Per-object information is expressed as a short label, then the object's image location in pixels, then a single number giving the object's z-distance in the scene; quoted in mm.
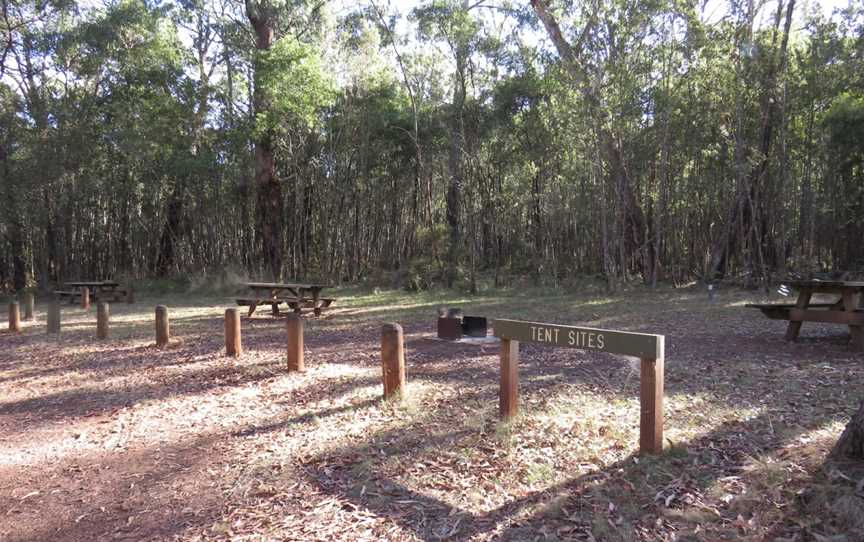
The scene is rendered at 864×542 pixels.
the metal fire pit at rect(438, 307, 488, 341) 7531
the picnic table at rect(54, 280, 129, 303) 14050
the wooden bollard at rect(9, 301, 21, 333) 9393
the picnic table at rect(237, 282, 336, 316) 10188
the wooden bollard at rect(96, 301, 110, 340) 8328
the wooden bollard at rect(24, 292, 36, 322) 11062
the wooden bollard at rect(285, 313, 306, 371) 5793
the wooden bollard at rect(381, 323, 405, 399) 4598
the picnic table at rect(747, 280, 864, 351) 6242
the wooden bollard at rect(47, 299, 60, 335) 9062
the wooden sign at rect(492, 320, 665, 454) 3170
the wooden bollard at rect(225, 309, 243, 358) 6763
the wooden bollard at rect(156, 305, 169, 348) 7617
